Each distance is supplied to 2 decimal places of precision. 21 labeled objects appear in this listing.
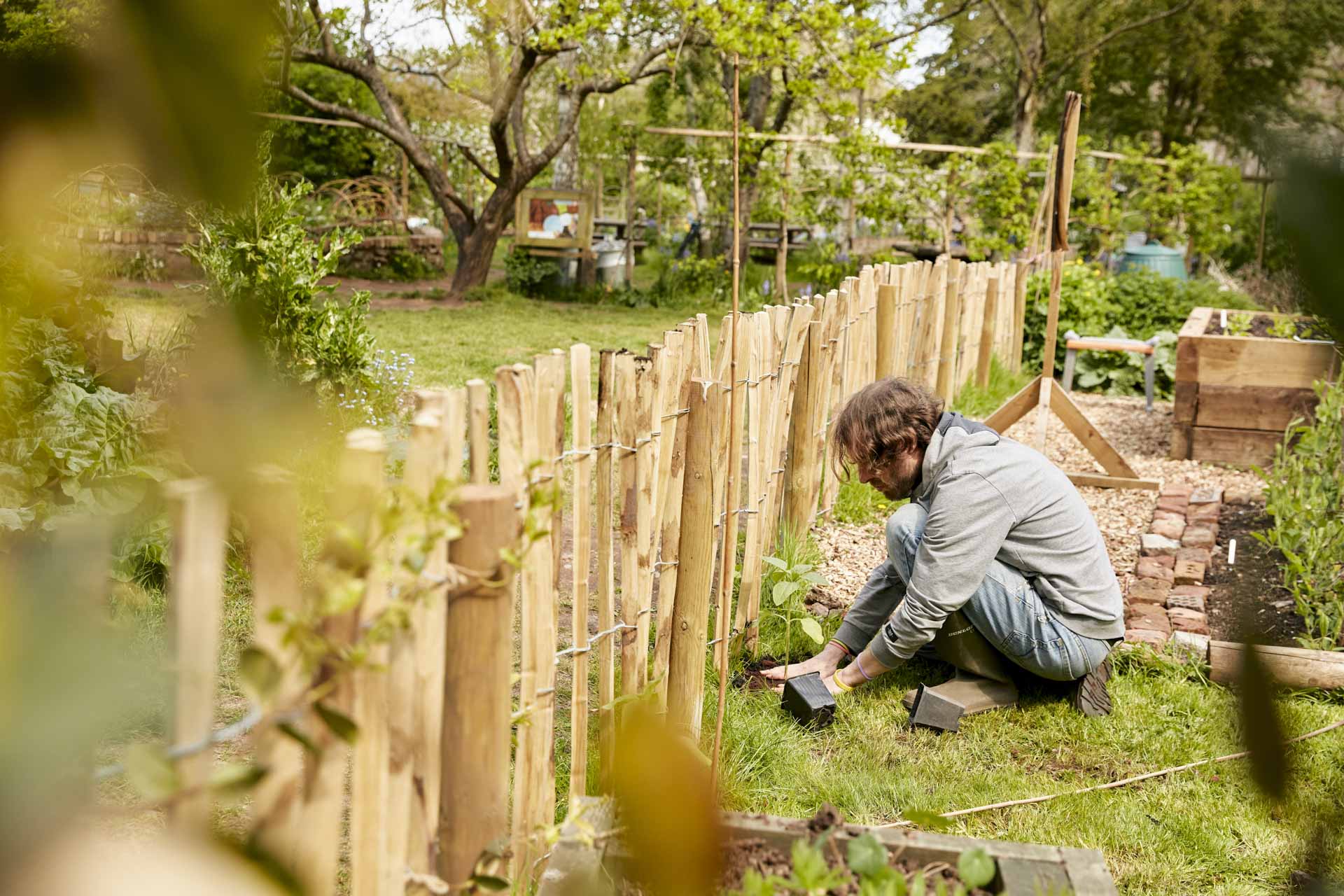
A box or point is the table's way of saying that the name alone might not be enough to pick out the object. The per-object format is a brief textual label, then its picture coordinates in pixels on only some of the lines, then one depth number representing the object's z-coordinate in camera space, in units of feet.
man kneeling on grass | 9.98
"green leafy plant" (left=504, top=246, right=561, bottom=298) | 42.65
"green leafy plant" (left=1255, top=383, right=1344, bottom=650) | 12.25
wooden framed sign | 42.16
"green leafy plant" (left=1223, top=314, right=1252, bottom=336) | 22.21
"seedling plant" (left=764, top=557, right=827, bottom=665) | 10.64
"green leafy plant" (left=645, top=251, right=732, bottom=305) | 41.86
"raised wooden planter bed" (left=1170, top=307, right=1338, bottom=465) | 19.56
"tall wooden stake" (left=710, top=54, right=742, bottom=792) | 8.27
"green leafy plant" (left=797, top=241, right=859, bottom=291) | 38.04
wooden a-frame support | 17.53
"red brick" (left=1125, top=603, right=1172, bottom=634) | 12.57
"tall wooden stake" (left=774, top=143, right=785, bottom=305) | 36.88
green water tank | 39.91
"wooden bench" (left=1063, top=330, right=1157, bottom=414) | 23.79
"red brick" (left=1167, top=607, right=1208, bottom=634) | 12.53
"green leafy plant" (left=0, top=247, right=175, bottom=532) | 10.75
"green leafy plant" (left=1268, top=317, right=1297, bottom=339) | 19.18
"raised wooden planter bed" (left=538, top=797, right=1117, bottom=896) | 5.81
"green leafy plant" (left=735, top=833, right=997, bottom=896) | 4.86
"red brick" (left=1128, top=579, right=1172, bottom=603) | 13.46
